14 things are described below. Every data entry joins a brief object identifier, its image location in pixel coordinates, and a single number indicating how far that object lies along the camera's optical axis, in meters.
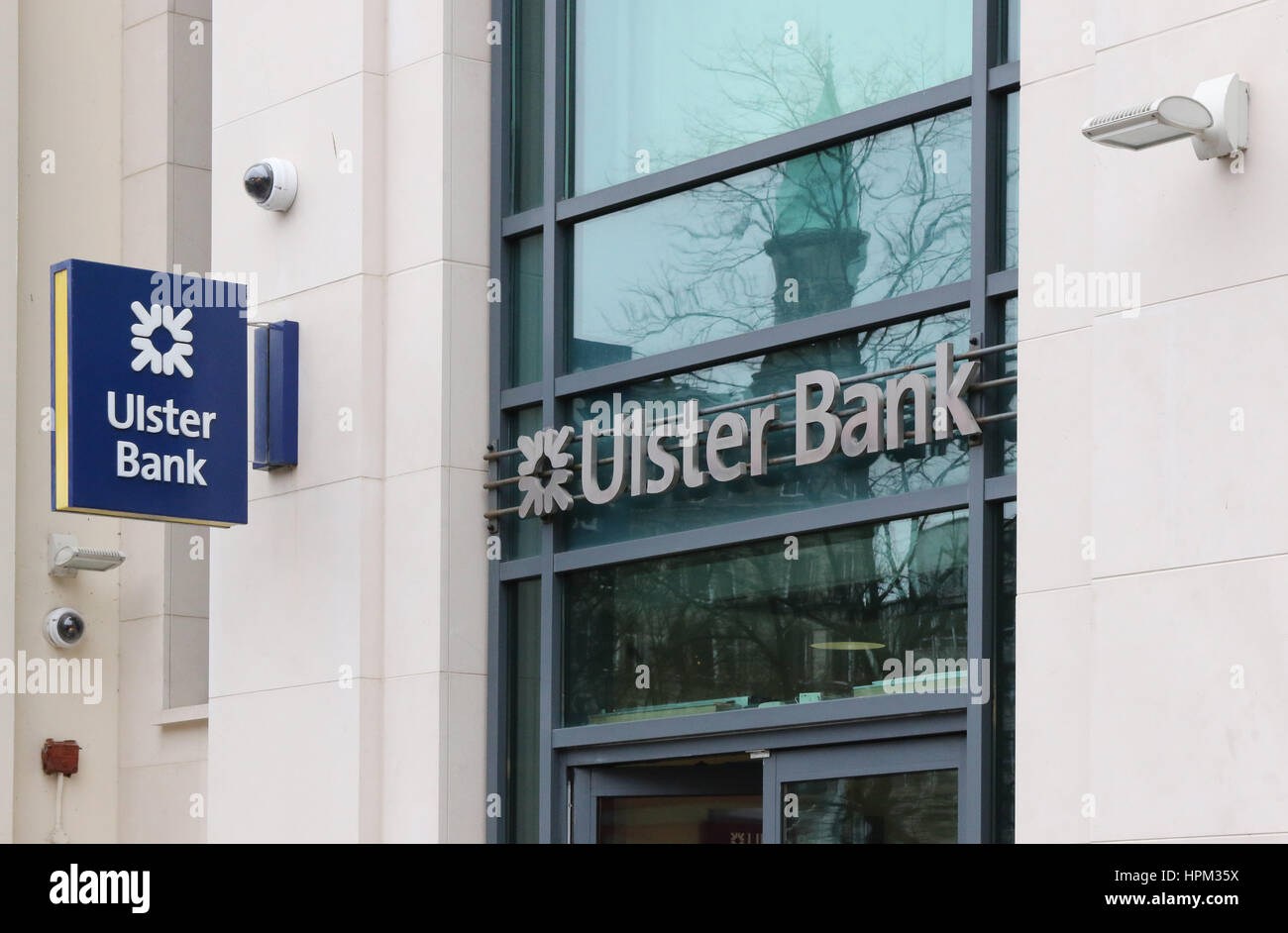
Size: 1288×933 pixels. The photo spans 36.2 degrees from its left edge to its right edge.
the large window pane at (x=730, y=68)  8.41
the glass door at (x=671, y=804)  8.88
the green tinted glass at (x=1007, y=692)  7.45
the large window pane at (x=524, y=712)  9.67
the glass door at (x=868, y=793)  7.77
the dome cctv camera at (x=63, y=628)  12.47
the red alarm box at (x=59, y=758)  12.41
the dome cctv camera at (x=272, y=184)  10.45
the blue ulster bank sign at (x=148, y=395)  9.38
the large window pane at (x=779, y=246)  8.19
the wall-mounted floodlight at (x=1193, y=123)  6.18
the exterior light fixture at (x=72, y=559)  12.41
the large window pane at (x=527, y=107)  10.08
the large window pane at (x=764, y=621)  7.97
